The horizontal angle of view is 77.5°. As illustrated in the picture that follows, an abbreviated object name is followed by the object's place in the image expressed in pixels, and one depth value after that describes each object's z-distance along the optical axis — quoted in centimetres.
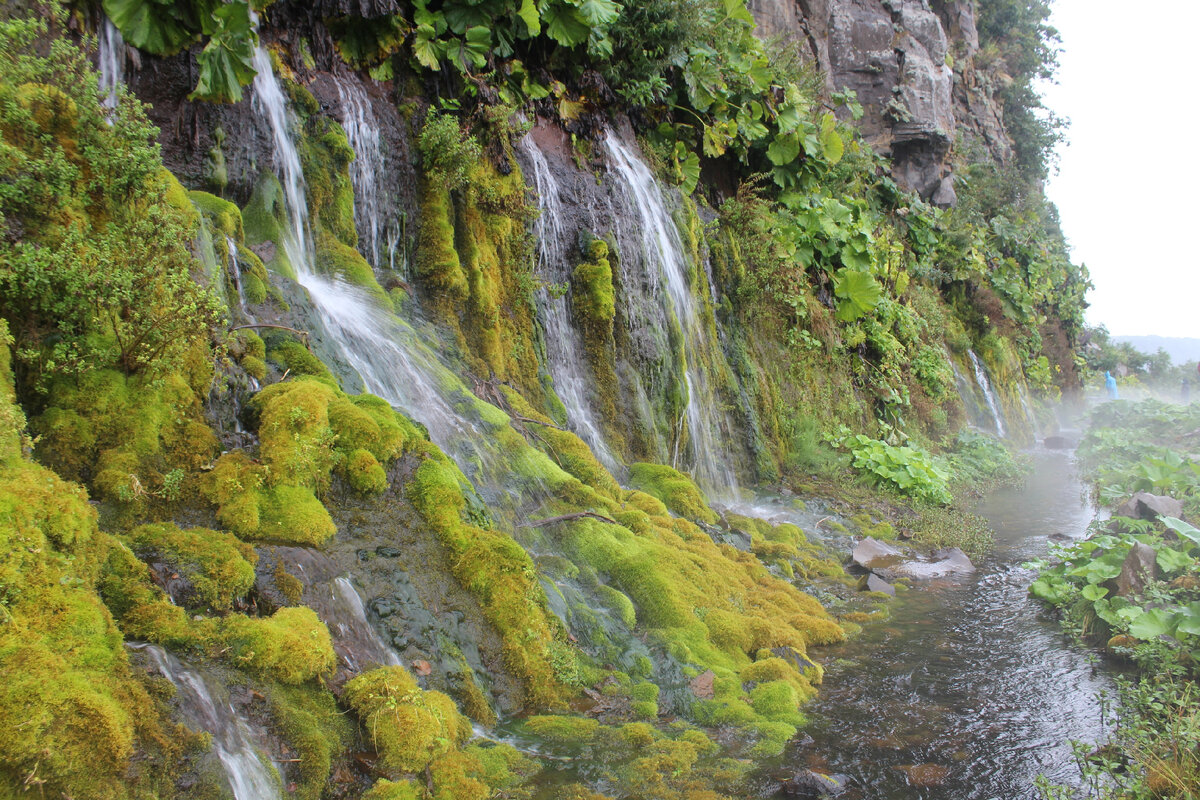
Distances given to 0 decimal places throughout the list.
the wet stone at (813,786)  386
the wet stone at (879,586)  769
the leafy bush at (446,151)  809
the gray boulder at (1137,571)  584
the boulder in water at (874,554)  868
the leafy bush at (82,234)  367
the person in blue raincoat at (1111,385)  3522
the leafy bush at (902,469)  1219
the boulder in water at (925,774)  409
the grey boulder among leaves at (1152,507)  784
